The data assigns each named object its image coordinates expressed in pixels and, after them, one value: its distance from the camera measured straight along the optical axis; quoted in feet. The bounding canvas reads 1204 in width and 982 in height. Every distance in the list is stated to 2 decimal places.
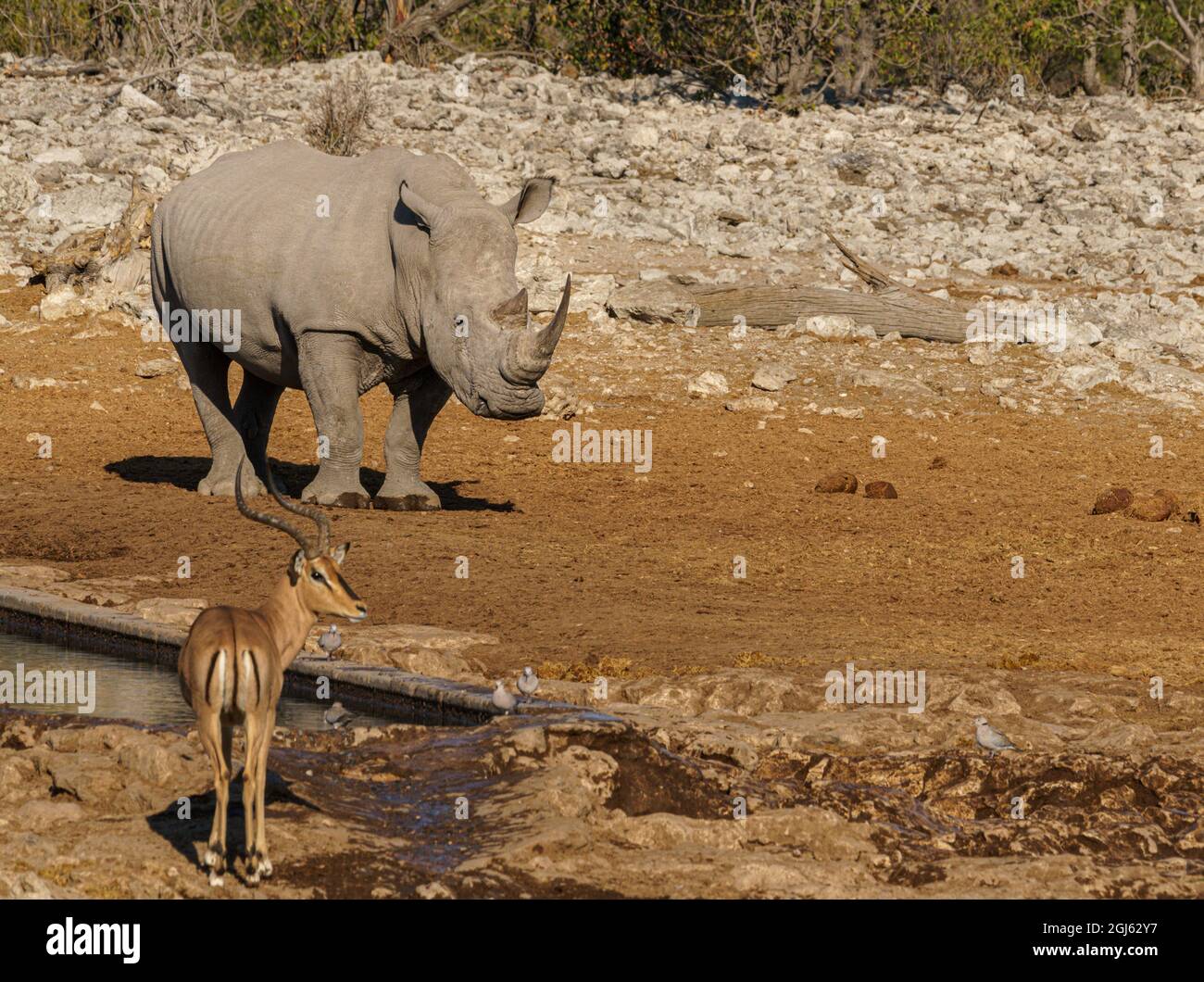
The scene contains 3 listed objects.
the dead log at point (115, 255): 67.56
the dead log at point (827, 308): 65.82
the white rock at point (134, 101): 85.76
